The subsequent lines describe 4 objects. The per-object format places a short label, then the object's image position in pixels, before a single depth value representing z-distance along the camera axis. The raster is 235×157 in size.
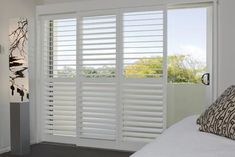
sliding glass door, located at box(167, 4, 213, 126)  3.94
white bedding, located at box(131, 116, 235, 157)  1.28
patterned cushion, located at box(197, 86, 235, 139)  1.66
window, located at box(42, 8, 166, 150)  3.85
